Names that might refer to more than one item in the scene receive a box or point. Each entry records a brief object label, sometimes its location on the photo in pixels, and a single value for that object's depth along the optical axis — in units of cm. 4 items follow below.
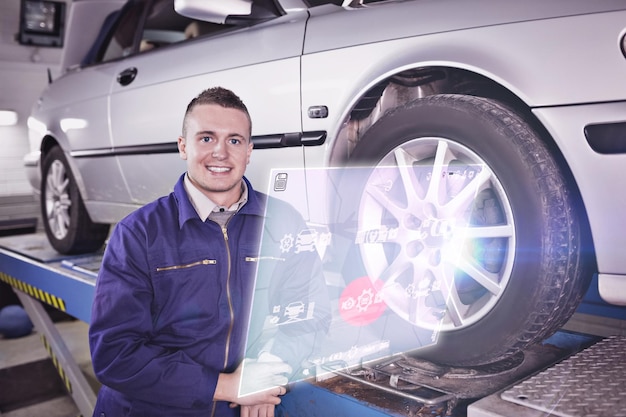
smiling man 123
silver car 126
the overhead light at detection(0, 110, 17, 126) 560
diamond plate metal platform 108
